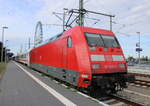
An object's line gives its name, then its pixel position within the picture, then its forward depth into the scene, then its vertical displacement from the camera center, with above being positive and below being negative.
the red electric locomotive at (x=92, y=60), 7.84 -0.08
